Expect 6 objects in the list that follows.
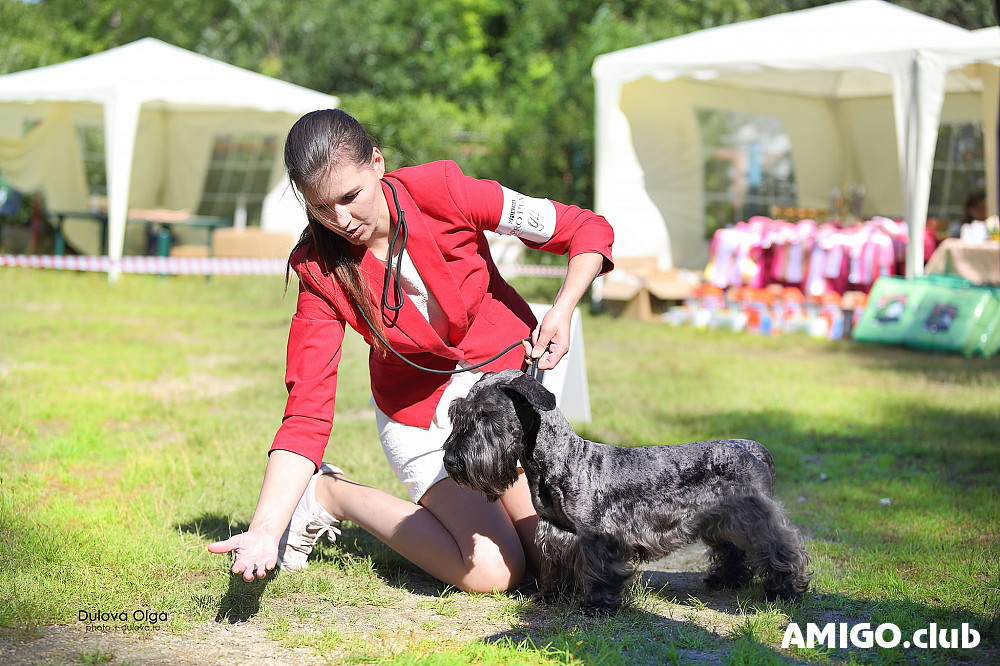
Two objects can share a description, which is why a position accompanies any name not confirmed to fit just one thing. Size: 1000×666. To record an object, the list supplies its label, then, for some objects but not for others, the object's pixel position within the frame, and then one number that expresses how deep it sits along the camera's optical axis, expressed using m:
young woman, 2.77
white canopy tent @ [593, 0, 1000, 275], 9.06
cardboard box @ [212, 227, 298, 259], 14.98
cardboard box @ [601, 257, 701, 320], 10.72
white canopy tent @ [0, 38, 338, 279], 12.87
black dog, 2.87
